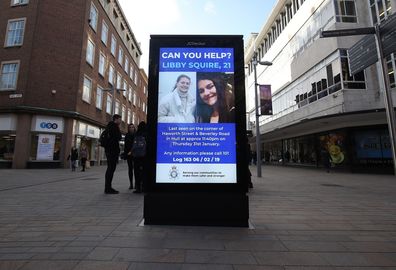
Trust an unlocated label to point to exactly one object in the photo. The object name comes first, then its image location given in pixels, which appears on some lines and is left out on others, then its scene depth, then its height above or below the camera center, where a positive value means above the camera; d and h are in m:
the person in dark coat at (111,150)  7.52 +0.43
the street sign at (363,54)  3.99 +1.65
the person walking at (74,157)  19.07 +0.59
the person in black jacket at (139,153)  7.64 +0.35
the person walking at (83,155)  19.16 +0.77
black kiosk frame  4.26 -0.43
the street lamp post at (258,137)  14.87 +1.61
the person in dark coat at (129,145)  8.26 +0.62
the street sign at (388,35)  3.67 +1.73
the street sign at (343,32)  4.18 +2.03
